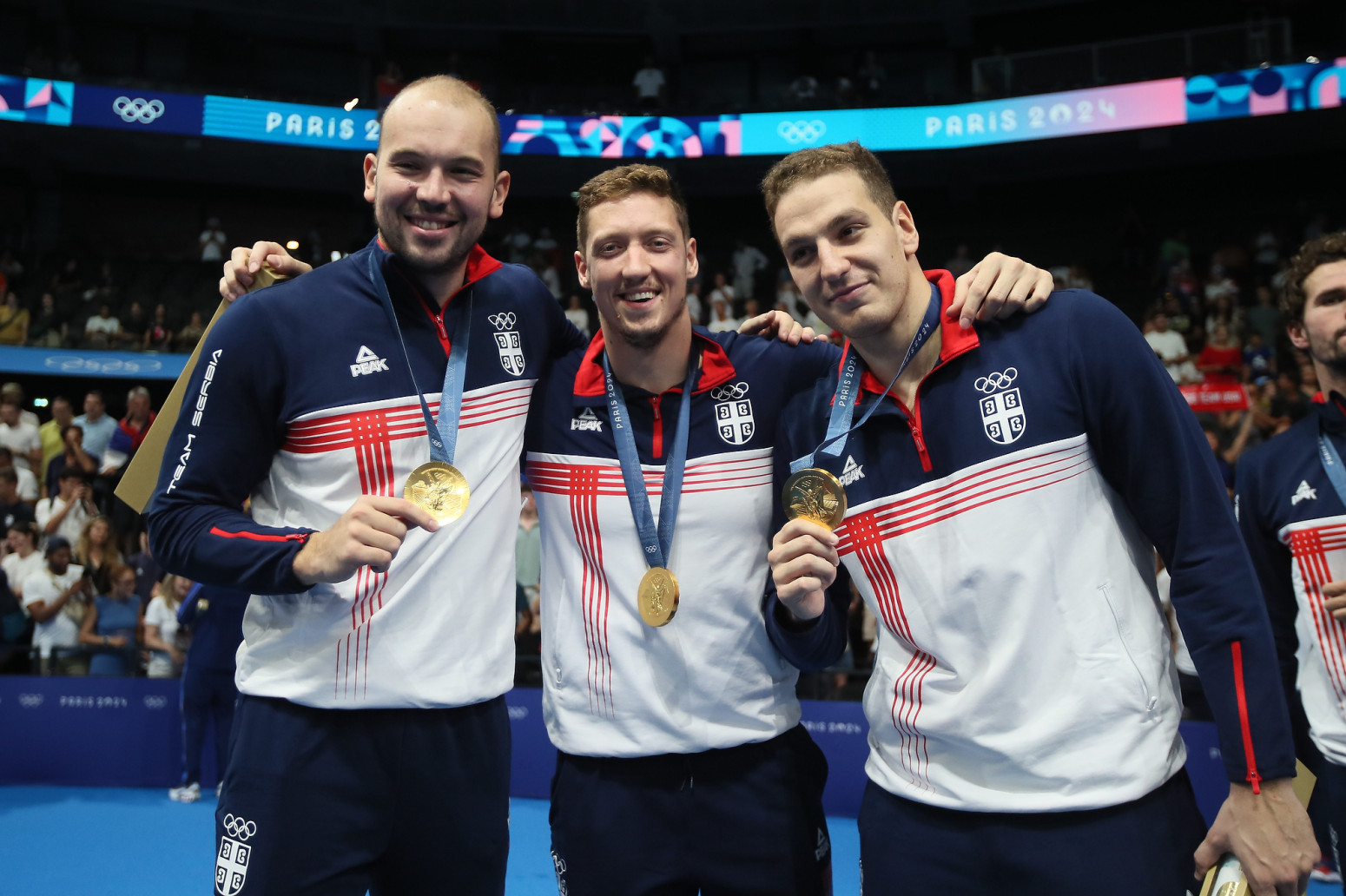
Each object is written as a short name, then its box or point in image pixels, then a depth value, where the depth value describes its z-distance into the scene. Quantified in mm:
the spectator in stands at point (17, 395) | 11266
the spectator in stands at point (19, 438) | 10859
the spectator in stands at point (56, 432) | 11227
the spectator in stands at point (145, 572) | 7966
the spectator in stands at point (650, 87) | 17278
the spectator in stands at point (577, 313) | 13971
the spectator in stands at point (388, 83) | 16250
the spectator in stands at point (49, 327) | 14328
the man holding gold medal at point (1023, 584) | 1865
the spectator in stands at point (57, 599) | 7824
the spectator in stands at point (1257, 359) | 9523
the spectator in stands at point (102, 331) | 14305
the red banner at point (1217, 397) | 8820
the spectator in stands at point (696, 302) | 14867
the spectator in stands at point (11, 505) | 9055
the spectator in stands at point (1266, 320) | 11914
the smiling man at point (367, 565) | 2121
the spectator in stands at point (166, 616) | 7547
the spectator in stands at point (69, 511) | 9117
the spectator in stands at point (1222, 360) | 9625
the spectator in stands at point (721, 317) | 13862
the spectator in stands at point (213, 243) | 17250
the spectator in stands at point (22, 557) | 8078
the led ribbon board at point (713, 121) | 13961
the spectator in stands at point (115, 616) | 7723
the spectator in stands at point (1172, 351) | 10254
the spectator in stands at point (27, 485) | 10219
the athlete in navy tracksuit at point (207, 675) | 6668
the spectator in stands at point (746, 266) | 16250
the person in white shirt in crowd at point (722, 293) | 14797
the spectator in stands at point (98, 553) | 8062
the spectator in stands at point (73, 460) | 10367
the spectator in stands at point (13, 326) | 13984
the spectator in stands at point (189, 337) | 14180
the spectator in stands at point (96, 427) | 11195
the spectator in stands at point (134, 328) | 14273
